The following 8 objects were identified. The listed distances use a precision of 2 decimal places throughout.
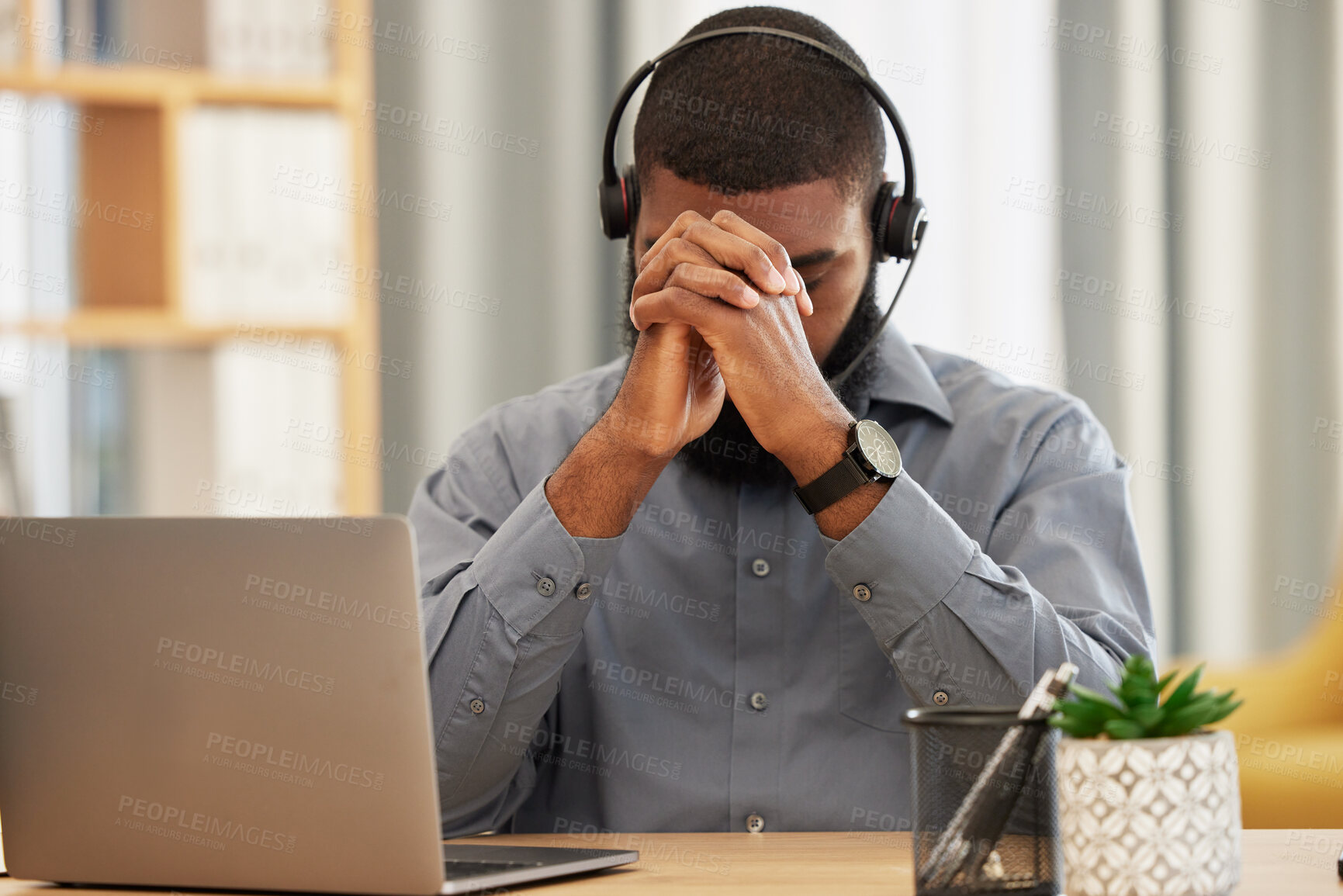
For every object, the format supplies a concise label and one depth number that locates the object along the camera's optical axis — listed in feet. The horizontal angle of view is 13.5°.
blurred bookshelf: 21.94
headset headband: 12.06
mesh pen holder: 10.43
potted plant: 10.30
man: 11.59
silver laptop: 10.46
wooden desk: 10.69
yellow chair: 16.57
